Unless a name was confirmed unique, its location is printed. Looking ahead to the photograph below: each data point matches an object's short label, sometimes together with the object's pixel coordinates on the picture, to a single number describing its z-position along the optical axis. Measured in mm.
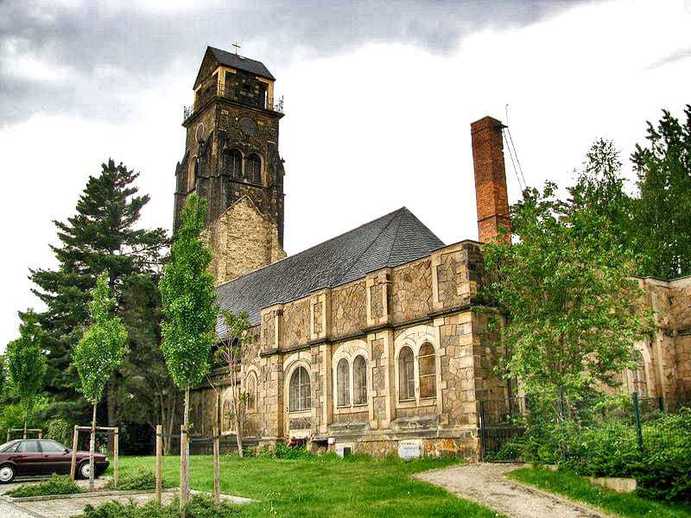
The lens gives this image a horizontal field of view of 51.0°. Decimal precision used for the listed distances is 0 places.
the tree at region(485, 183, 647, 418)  17688
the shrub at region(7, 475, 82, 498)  17641
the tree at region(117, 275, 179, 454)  34938
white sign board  20766
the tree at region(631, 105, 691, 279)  35438
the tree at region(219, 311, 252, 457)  29312
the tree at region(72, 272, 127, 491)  20453
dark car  21438
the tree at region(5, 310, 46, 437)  27688
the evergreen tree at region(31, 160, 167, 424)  34906
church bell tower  50562
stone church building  20531
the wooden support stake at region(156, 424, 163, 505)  13828
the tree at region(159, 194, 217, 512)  14336
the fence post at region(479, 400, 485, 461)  19234
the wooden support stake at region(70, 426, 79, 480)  19200
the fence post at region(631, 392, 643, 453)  14445
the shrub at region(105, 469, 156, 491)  18769
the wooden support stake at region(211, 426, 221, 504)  13780
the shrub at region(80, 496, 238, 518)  12797
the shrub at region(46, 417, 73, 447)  34750
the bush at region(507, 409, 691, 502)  13484
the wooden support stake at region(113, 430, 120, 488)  18828
